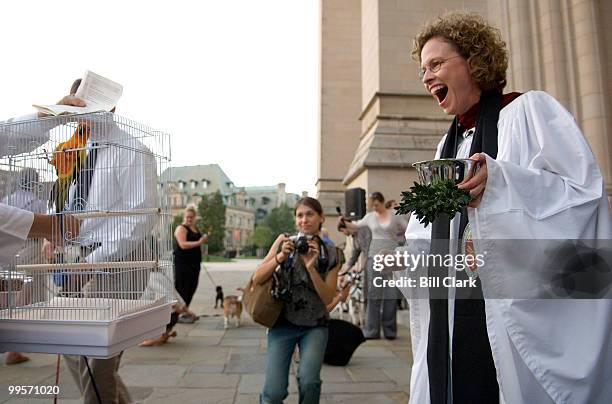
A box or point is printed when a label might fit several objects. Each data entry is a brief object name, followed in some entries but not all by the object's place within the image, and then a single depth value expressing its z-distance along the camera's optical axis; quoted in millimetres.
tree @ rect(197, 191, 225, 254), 76062
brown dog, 7324
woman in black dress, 7473
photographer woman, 2904
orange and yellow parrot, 1986
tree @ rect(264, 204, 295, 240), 86875
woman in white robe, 1325
